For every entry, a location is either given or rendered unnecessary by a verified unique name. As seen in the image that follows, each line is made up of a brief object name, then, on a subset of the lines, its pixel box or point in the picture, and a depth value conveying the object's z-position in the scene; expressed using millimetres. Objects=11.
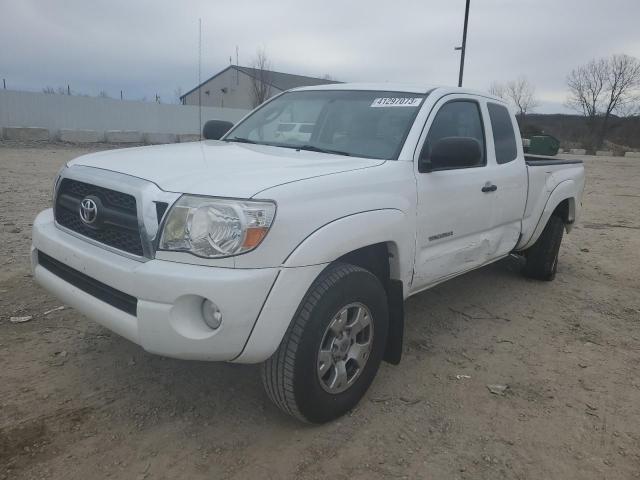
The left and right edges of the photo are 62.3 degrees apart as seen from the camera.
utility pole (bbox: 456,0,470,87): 14734
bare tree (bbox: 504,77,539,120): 51250
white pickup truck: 2277
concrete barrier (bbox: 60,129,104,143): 19422
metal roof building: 46219
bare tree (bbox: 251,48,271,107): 35459
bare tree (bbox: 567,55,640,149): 51312
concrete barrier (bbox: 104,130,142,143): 20328
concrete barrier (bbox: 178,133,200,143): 22141
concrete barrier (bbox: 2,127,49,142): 18531
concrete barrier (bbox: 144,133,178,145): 20922
